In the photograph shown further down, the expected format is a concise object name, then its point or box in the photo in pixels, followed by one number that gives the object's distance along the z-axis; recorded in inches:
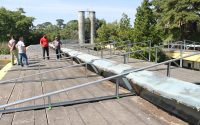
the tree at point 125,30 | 623.1
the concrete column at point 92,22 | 1418.3
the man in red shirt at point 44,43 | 388.3
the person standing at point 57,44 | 401.7
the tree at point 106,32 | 973.3
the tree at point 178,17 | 748.8
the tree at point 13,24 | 1496.8
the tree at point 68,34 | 1689.2
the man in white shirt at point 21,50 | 315.1
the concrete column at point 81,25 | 1434.1
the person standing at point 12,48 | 323.0
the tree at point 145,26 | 575.6
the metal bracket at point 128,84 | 156.7
